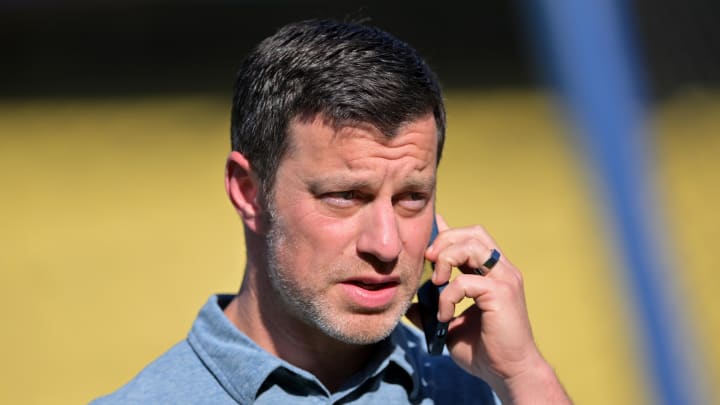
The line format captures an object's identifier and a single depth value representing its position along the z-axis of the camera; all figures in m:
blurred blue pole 6.99
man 7.21
